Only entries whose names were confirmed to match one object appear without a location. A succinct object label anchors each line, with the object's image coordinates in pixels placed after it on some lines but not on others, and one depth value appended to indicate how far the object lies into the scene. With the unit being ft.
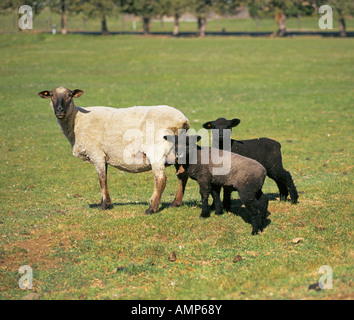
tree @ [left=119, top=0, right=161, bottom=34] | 255.29
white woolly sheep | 37.93
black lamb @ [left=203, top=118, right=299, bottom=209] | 38.42
